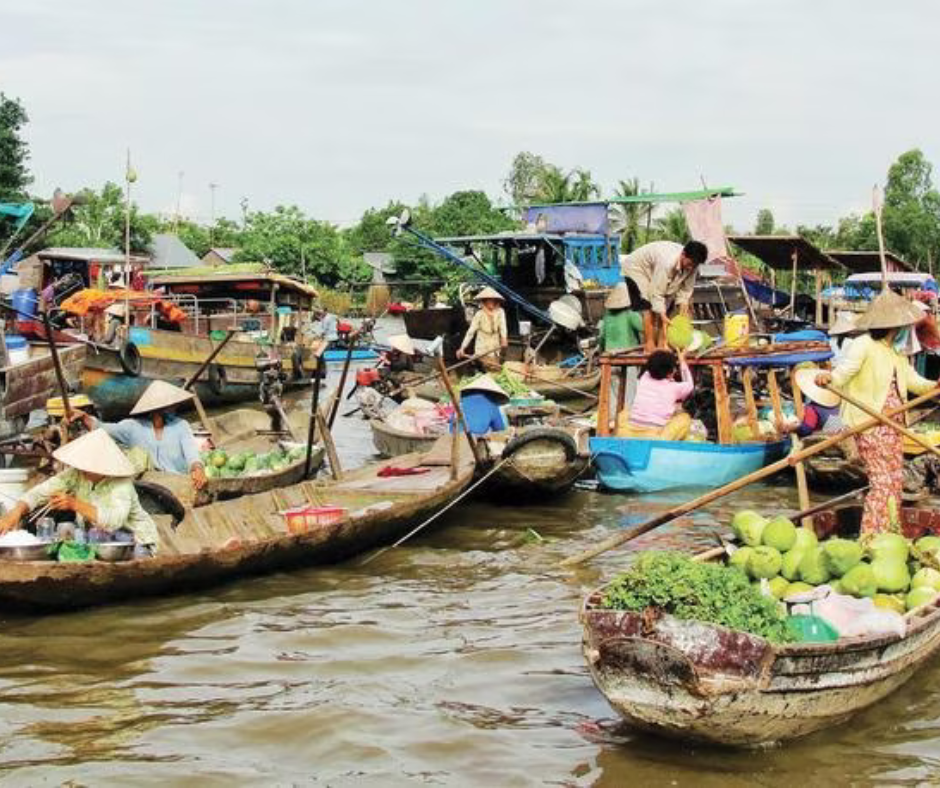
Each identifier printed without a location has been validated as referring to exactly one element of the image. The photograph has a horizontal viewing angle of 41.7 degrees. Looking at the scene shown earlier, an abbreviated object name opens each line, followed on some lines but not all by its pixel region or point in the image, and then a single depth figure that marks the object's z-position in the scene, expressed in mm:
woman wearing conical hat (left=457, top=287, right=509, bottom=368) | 15586
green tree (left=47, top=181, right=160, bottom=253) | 37812
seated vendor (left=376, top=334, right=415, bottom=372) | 16188
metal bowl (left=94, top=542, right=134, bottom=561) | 6387
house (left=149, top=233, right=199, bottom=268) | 38906
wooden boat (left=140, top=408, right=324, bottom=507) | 8039
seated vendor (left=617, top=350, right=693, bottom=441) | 10031
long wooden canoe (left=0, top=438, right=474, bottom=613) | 6273
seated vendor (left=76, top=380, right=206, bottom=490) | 7953
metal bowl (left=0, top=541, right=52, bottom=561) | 6121
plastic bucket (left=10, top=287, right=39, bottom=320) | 16688
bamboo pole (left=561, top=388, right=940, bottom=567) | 6266
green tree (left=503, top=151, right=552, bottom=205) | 53969
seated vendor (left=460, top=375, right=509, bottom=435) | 10820
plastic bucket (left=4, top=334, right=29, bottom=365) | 13523
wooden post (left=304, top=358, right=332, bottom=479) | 9023
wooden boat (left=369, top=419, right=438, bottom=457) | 11750
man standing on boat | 10281
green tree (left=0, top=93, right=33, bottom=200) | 28750
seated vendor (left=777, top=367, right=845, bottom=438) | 10266
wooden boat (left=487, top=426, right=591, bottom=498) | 9859
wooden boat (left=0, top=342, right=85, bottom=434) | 12328
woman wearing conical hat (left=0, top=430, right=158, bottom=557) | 6238
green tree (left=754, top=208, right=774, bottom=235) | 44625
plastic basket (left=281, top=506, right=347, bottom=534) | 8203
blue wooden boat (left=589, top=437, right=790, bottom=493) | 10094
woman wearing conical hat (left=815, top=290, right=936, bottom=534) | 6438
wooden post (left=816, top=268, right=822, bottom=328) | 19697
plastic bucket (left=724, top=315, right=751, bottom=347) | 13805
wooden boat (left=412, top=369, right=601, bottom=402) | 17703
